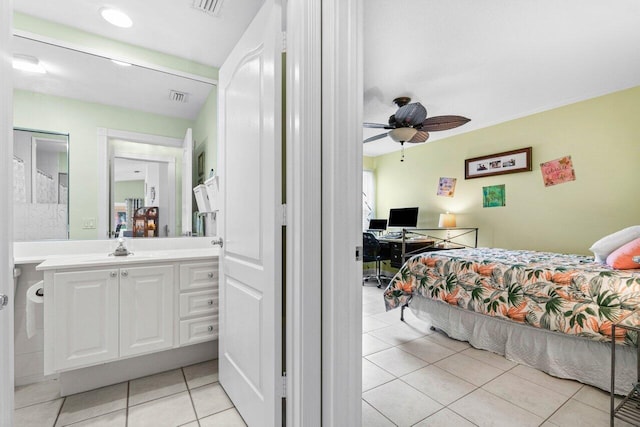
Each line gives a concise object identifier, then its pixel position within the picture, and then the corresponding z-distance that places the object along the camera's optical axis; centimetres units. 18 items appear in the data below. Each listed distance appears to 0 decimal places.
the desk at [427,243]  431
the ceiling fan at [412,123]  279
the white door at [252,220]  122
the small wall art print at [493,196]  395
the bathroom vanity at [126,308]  157
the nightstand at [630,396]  146
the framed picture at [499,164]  371
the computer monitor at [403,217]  484
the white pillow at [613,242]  212
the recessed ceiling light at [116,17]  188
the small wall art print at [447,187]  454
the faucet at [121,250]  195
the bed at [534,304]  179
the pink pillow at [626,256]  190
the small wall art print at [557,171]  333
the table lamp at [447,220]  434
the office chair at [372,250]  450
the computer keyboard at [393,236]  489
